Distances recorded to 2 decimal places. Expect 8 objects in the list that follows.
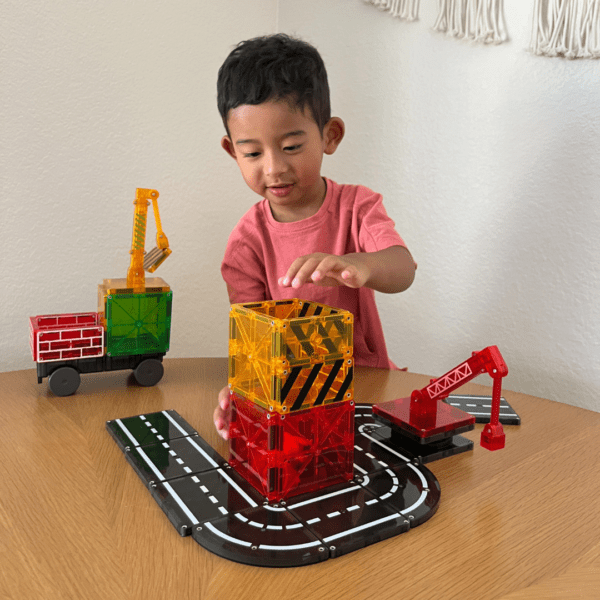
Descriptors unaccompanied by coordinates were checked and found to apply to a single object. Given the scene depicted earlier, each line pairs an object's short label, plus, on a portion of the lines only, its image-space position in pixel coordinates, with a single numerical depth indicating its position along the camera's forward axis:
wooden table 0.40
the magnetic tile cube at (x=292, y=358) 0.50
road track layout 0.44
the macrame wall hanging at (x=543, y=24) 0.87
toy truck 0.79
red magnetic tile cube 0.51
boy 0.68
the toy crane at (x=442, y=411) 0.54
